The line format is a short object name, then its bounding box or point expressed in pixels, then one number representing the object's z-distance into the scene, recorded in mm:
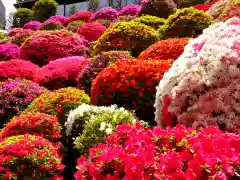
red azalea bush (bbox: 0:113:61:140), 4986
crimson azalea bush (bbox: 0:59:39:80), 8564
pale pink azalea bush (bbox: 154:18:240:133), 3625
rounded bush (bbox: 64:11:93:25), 19756
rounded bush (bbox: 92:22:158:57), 8692
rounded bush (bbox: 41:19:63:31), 17251
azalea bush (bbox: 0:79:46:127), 6676
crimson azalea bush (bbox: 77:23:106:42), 13740
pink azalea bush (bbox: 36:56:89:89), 7904
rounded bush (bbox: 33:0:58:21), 25450
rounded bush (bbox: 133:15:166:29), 10552
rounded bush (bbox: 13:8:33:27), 26209
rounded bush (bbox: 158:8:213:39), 8531
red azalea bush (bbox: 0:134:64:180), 4021
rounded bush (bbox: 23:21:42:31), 20337
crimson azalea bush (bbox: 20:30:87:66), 10390
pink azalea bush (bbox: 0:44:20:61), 11984
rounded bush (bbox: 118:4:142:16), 18249
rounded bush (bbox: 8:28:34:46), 14632
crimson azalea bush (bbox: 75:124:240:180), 2251
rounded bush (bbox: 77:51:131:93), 6718
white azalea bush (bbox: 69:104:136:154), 4370
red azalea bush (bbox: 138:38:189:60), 6472
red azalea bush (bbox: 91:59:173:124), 5238
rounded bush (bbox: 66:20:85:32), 16511
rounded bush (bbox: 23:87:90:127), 5831
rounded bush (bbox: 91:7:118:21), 18048
